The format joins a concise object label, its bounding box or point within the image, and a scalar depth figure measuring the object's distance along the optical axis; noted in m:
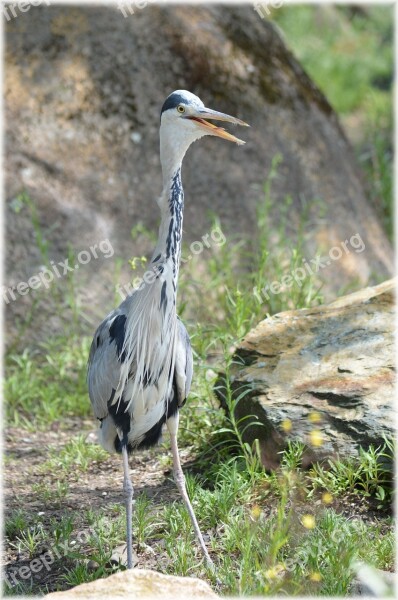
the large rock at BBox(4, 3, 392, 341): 13.27
